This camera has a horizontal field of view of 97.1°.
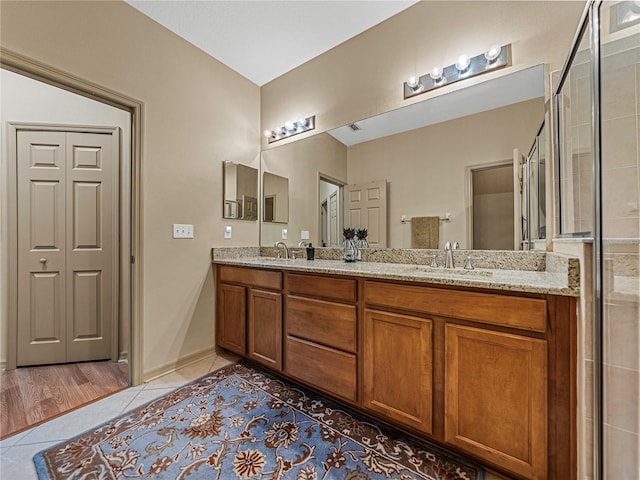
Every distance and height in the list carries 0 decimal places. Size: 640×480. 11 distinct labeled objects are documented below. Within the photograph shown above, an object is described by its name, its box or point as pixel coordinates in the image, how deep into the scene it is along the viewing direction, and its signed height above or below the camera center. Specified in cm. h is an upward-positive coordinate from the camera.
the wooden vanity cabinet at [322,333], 163 -58
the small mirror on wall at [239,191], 268 +50
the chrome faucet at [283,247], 278 -7
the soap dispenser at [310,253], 258 -11
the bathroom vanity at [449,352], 108 -53
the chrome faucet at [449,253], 185 -8
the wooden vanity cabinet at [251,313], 204 -57
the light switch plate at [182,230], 227 +9
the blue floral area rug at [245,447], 126 -103
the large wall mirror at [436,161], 170 +59
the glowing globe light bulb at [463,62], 178 +113
